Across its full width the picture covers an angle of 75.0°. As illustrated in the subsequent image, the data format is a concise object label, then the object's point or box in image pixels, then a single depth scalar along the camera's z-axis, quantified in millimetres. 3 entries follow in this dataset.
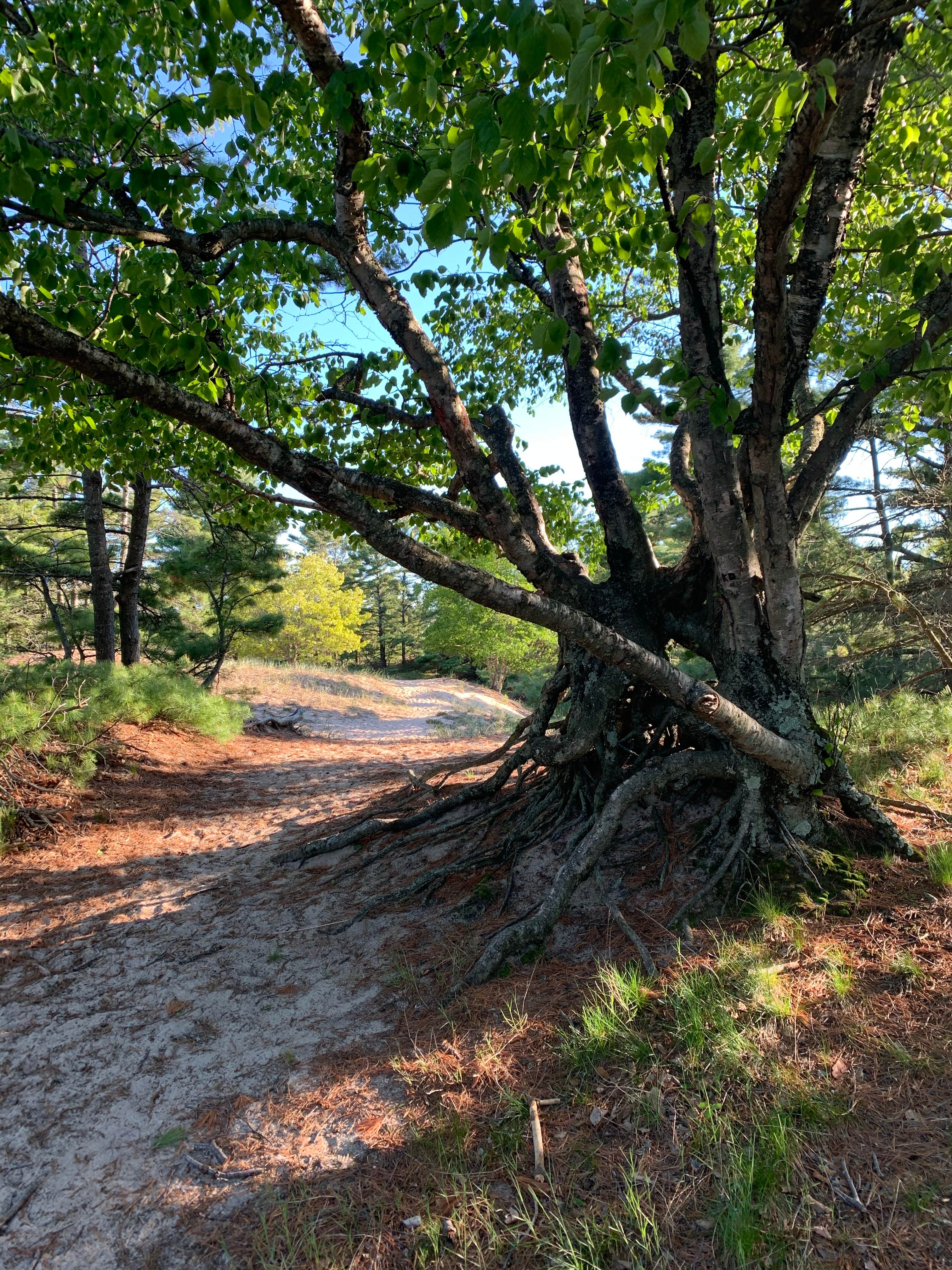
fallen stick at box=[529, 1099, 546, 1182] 2057
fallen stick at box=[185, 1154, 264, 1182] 2246
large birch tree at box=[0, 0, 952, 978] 2396
